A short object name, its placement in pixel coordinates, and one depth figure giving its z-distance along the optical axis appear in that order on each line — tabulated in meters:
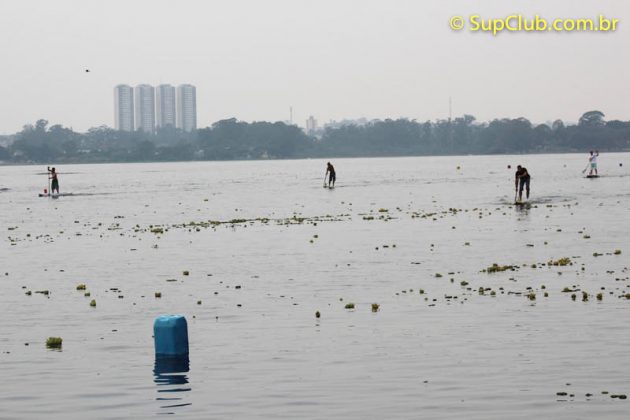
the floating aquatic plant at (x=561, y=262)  34.71
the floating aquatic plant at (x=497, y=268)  33.66
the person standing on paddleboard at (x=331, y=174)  98.83
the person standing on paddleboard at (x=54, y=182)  95.56
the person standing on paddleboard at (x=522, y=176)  66.25
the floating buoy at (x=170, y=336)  21.66
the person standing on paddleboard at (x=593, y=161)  105.23
